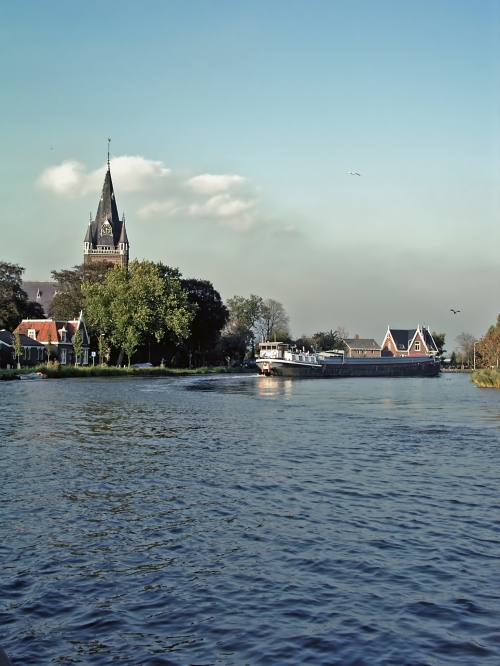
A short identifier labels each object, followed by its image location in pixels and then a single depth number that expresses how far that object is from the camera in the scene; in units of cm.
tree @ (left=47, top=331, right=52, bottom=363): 7795
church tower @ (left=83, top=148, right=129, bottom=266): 14500
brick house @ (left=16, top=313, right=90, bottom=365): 8776
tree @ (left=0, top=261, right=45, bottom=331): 9094
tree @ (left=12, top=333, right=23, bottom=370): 7262
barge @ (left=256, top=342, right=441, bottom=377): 8994
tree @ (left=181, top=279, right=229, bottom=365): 10369
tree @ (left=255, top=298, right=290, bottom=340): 14275
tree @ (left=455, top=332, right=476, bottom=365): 15312
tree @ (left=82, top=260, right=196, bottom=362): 8731
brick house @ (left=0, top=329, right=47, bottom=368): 7754
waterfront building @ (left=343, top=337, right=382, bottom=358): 14812
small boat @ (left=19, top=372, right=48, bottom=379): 6438
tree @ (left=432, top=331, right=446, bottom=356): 15921
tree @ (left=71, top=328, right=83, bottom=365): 8369
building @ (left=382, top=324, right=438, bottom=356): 13775
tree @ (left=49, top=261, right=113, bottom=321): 10161
